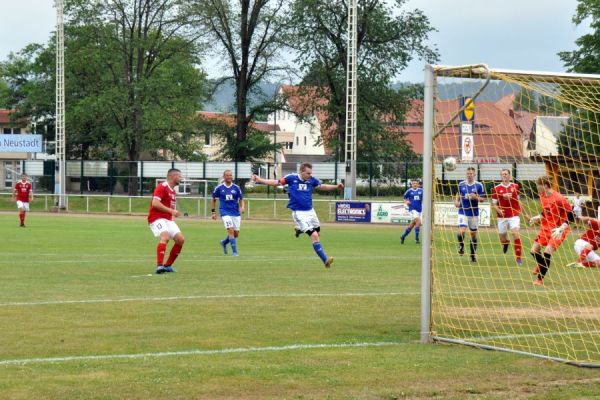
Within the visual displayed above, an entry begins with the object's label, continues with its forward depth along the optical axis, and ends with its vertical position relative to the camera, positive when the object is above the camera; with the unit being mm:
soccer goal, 9961 -222
